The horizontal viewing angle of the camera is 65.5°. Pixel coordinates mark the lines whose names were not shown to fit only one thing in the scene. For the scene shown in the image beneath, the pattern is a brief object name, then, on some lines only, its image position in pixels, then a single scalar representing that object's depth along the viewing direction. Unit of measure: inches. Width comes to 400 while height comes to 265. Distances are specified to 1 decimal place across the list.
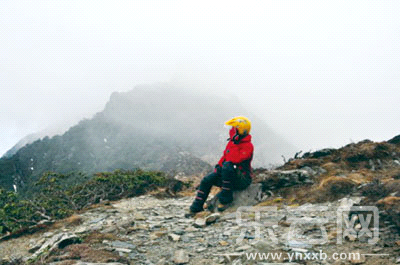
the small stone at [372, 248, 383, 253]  176.4
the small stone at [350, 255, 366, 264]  169.2
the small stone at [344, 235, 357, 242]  196.2
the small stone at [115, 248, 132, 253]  242.6
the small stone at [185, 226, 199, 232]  290.7
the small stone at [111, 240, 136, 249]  252.7
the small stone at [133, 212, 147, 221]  347.9
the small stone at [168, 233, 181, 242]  266.3
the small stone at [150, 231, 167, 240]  280.3
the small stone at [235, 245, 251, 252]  213.5
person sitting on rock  354.3
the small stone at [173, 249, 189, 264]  214.7
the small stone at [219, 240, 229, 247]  234.8
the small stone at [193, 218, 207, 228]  300.8
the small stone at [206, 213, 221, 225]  304.6
